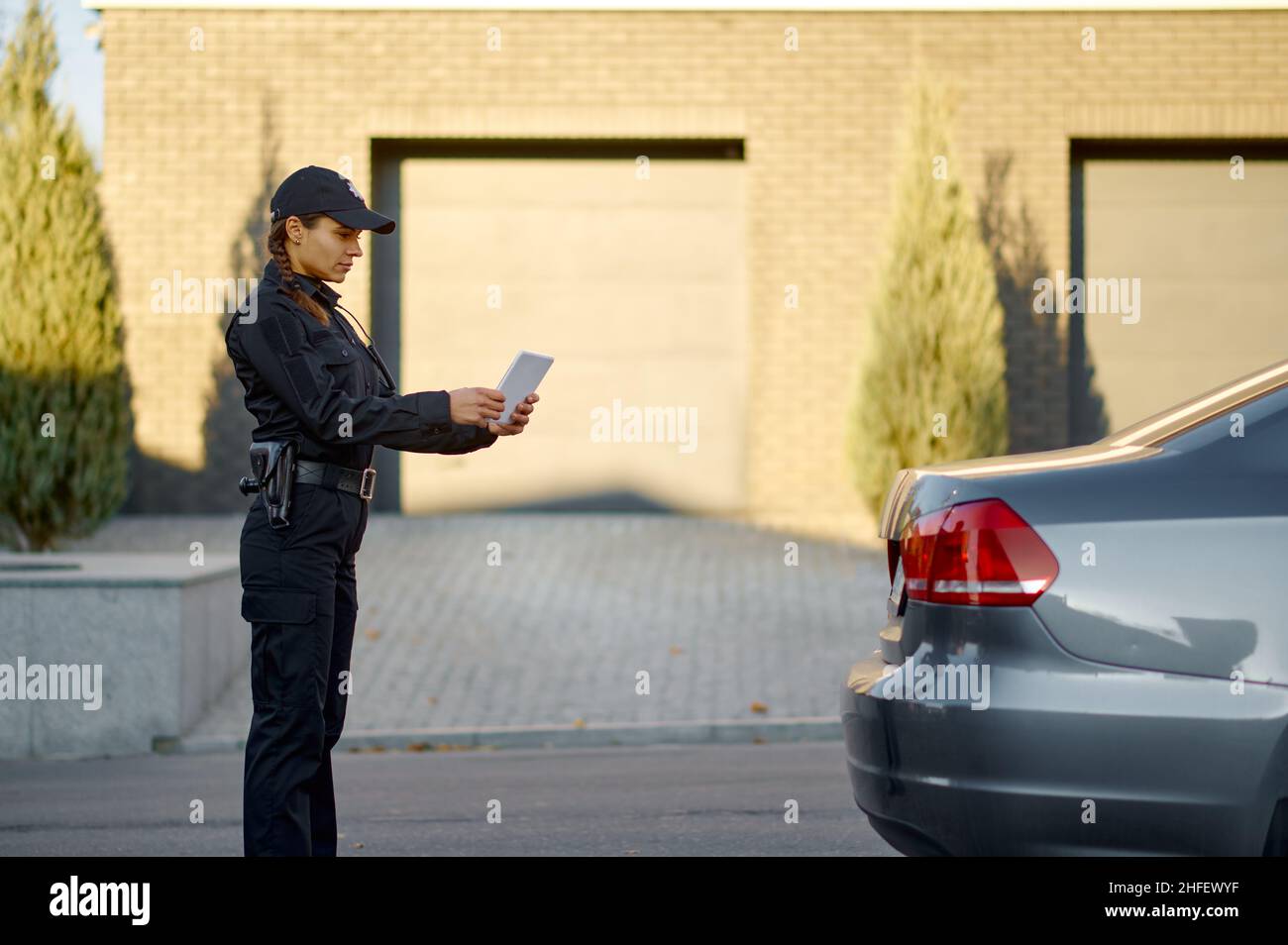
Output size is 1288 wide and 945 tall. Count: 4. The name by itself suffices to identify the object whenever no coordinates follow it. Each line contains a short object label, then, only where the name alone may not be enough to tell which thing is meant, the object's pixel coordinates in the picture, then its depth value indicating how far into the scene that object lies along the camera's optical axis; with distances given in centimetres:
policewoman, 434
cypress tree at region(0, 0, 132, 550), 1284
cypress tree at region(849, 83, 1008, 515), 1343
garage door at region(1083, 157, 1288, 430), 1571
